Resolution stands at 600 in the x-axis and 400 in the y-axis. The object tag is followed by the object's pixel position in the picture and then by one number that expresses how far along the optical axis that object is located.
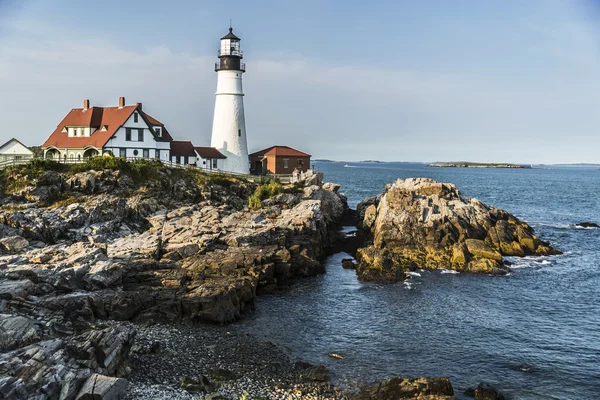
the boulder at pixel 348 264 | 40.56
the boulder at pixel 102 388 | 17.33
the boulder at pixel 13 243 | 32.69
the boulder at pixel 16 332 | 19.75
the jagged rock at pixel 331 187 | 63.88
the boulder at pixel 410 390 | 19.41
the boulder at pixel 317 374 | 21.30
